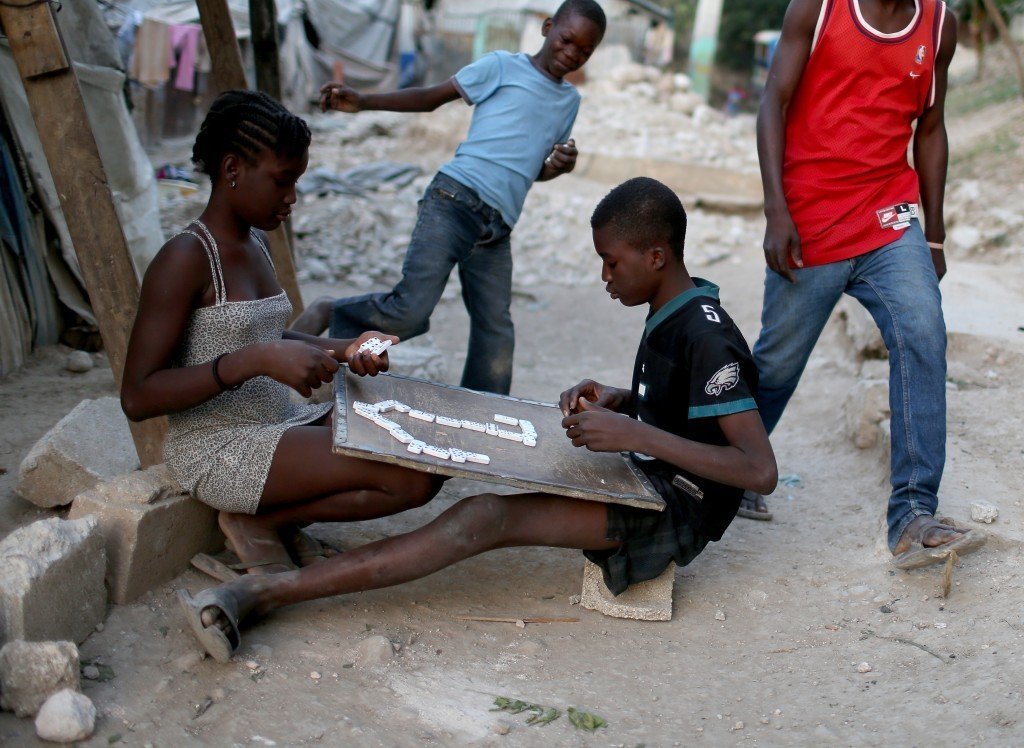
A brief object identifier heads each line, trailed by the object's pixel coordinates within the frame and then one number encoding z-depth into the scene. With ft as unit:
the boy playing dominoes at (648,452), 8.02
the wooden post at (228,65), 13.89
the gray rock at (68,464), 9.59
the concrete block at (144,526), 8.35
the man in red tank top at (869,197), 9.59
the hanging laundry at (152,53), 43.62
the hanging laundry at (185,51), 45.27
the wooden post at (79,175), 8.97
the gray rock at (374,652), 7.89
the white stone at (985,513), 9.95
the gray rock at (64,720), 6.43
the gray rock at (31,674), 6.61
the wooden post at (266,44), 17.61
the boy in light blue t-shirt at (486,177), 12.73
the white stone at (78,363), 15.07
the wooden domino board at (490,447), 7.70
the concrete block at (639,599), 9.03
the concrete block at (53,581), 7.04
